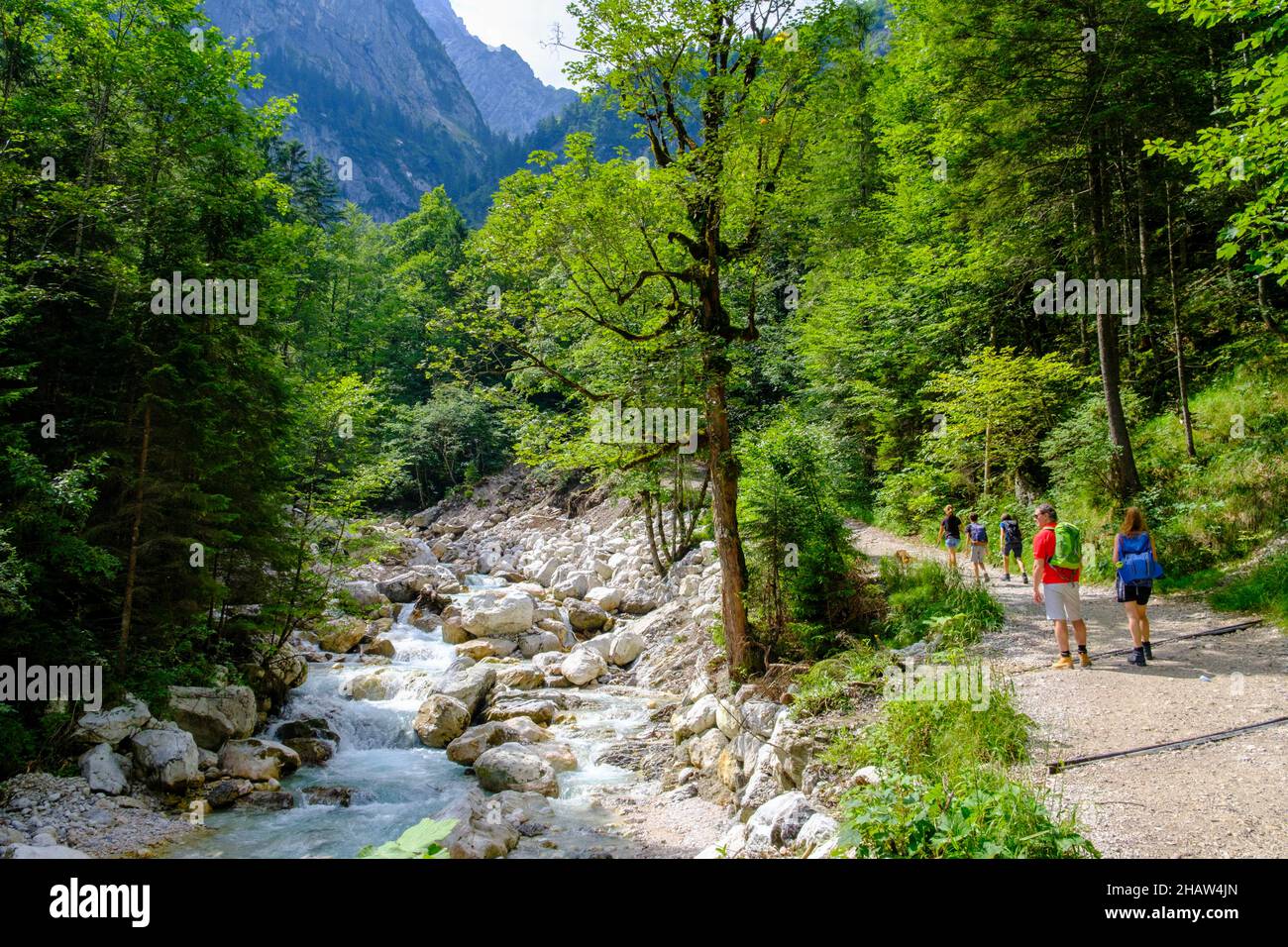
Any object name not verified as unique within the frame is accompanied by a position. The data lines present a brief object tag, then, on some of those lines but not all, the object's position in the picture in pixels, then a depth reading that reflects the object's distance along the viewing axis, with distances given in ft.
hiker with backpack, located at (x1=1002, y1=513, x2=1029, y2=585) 43.27
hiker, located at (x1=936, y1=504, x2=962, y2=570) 43.42
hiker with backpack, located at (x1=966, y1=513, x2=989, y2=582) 42.78
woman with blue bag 23.38
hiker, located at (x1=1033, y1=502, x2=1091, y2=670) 24.25
